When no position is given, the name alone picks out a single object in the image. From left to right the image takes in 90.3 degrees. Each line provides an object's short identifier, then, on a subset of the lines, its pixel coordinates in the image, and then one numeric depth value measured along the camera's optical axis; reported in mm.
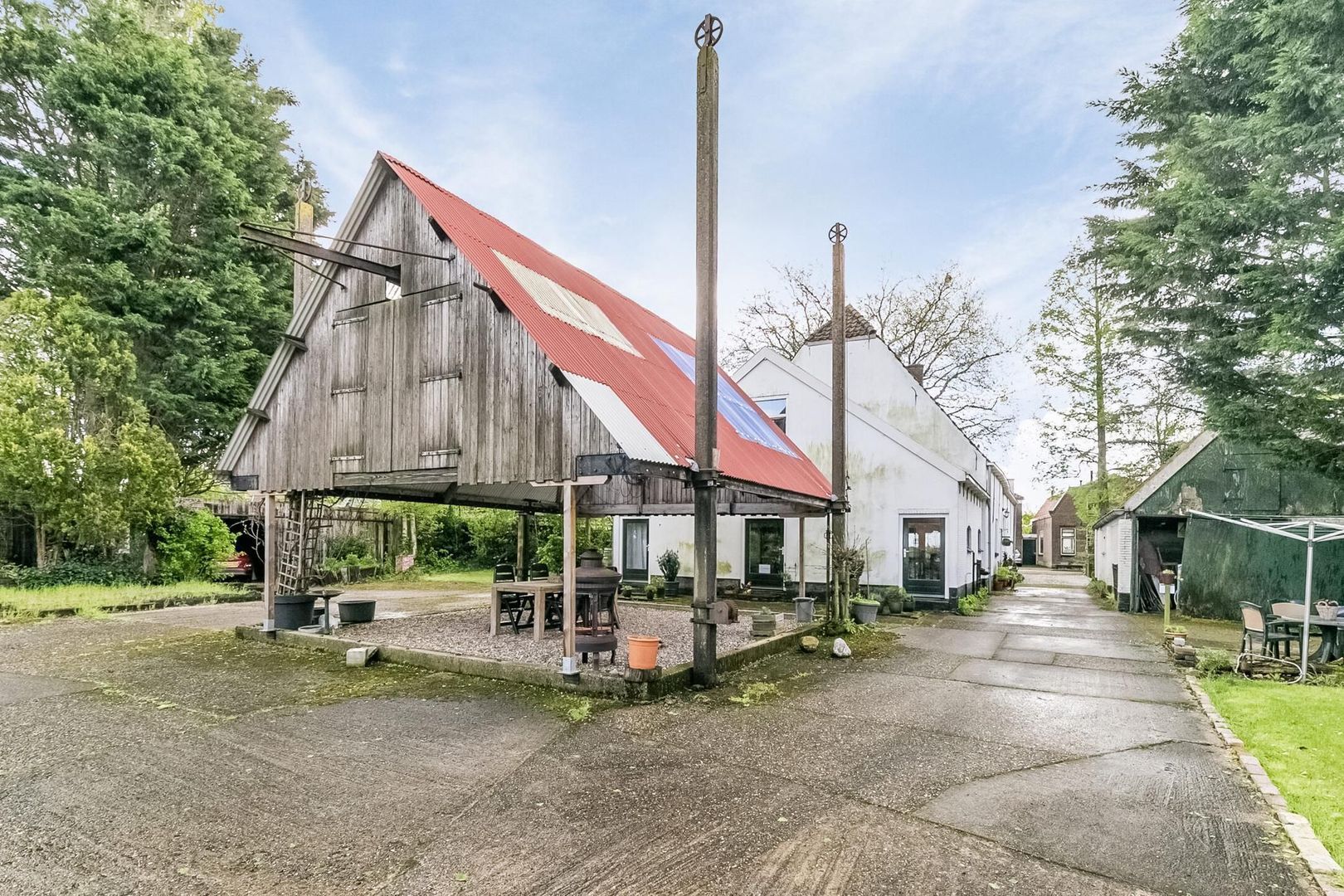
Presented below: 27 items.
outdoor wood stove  7605
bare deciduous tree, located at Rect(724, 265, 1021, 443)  27391
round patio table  8695
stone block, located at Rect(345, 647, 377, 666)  8562
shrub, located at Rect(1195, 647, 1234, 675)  8781
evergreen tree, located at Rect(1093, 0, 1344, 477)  10664
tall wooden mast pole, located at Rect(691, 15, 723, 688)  7676
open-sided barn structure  7652
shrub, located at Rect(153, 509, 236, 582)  17203
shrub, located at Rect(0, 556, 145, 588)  14992
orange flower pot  7043
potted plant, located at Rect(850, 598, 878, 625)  12781
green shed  13734
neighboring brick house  41625
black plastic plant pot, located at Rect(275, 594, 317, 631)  10234
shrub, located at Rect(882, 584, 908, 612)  15383
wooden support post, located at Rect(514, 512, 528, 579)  14188
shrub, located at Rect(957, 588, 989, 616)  15672
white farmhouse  15836
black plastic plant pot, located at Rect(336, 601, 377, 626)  11219
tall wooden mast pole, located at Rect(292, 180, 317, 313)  10633
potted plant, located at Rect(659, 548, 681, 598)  17922
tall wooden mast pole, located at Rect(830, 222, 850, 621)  12094
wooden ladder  10578
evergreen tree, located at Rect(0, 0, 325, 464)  16125
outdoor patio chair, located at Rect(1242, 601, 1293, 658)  8594
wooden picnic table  9461
